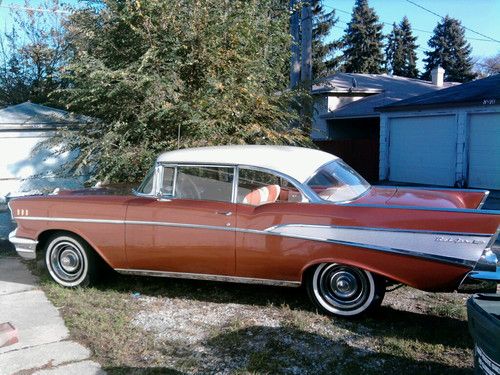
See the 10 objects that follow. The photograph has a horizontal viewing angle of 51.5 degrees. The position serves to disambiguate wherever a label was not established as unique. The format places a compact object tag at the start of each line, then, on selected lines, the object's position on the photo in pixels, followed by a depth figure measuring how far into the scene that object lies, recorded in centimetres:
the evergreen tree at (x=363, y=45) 4850
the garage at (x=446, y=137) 1449
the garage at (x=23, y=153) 1367
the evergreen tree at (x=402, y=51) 5456
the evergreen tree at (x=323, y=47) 3309
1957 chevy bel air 432
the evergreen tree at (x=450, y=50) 5391
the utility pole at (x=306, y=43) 1334
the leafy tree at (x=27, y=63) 2108
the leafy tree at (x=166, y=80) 829
